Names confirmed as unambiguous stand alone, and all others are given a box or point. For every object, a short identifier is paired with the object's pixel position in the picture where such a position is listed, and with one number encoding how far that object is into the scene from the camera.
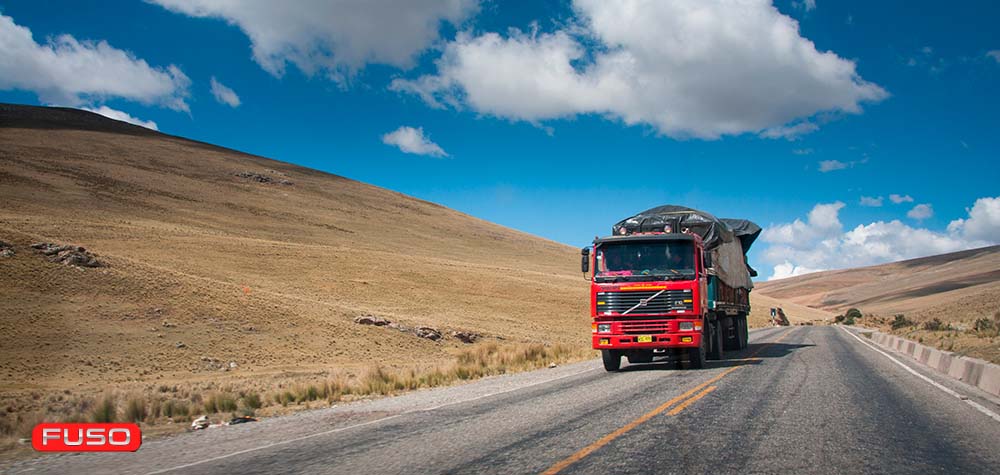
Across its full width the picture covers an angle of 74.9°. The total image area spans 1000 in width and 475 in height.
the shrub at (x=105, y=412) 11.54
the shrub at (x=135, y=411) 11.91
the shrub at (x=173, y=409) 12.60
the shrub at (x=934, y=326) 35.47
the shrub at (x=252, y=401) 13.40
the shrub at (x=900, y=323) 46.34
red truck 16.58
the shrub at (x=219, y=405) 13.12
